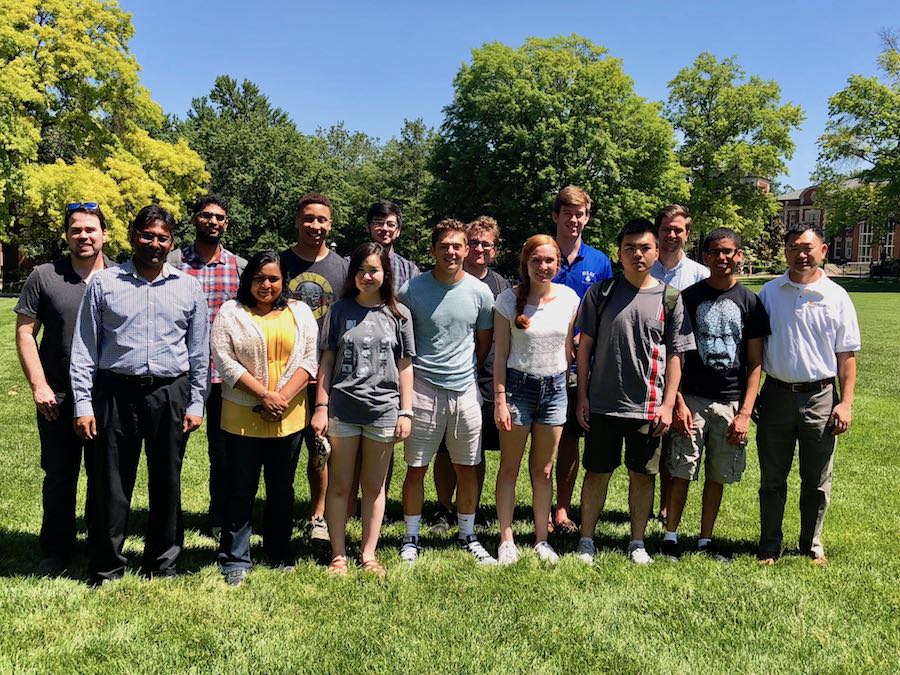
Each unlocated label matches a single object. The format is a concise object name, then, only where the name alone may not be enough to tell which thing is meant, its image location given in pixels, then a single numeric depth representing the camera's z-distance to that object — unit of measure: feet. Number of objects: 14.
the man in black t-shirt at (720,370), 14.47
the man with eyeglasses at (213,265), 15.55
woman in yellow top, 13.10
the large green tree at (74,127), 79.51
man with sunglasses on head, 12.98
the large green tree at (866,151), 148.97
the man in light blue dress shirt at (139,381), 12.46
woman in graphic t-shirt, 13.55
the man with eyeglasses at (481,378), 16.06
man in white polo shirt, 14.43
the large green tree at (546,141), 103.81
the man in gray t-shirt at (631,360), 14.05
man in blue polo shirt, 16.31
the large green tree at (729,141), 134.21
